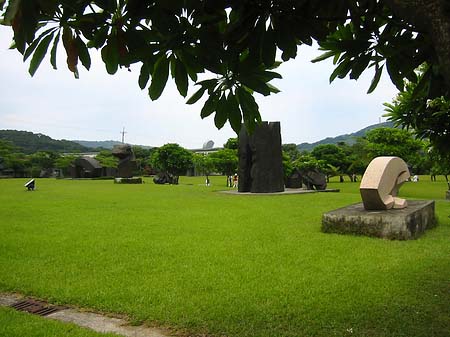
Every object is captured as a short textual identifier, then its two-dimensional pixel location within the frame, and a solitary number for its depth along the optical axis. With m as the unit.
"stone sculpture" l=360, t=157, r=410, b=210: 7.17
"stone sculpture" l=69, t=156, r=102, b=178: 34.72
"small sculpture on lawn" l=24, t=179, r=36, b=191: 19.15
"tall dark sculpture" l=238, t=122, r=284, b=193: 16.00
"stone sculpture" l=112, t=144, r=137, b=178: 27.98
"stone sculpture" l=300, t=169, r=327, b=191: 18.47
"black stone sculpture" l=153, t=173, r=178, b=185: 28.20
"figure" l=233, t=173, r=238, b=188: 23.60
